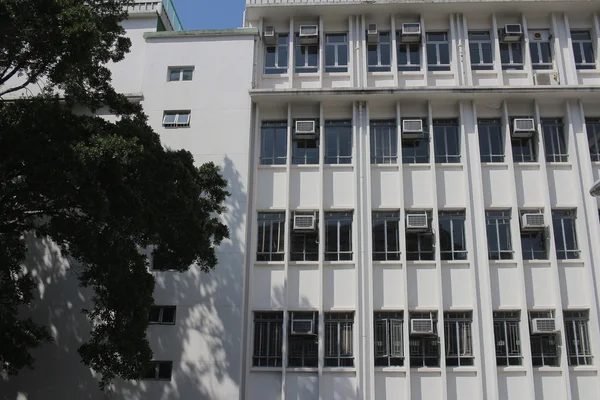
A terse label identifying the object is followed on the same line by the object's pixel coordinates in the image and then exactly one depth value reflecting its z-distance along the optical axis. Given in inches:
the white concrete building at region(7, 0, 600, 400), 567.8
